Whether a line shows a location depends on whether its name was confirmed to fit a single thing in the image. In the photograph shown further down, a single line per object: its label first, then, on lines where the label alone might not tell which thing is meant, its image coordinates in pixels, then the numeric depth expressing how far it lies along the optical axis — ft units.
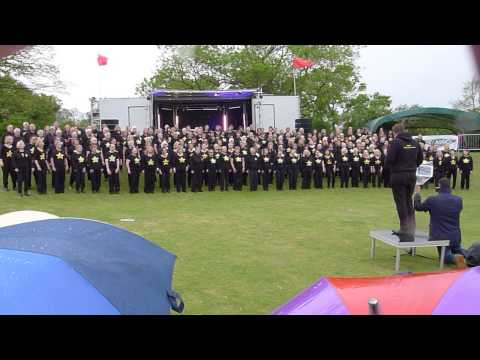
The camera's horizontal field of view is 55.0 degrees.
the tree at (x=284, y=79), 133.69
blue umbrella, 7.19
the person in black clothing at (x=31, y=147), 48.98
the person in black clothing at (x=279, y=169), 59.00
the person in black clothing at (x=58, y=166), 50.03
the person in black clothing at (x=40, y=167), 49.21
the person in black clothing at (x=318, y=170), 60.29
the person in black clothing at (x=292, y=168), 59.57
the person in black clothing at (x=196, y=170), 55.47
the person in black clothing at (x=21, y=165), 48.08
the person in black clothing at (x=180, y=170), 55.01
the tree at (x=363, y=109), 144.87
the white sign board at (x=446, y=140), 94.84
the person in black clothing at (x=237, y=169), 57.21
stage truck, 69.15
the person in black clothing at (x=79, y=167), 51.21
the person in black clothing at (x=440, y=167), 62.18
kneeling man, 22.97
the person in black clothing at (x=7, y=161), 48.88
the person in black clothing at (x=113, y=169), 52.13
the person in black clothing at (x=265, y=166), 58.39
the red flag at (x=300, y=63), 86.48
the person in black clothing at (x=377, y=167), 61.46
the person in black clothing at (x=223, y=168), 56.90
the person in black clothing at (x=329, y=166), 61.11
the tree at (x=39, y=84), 65.43
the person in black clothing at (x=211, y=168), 56.49
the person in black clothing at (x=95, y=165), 51.75
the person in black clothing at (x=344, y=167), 61.52
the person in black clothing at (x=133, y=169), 53.31
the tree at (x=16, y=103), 84.02
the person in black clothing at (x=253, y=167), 57.47
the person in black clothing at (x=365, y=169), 61.31
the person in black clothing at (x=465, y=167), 61.26
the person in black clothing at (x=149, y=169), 53.72
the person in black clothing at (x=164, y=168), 54.44
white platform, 21.91
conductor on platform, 22.58
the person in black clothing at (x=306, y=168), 60.13
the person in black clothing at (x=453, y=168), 62.03
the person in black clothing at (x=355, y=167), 61.41
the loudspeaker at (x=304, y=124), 71.87
